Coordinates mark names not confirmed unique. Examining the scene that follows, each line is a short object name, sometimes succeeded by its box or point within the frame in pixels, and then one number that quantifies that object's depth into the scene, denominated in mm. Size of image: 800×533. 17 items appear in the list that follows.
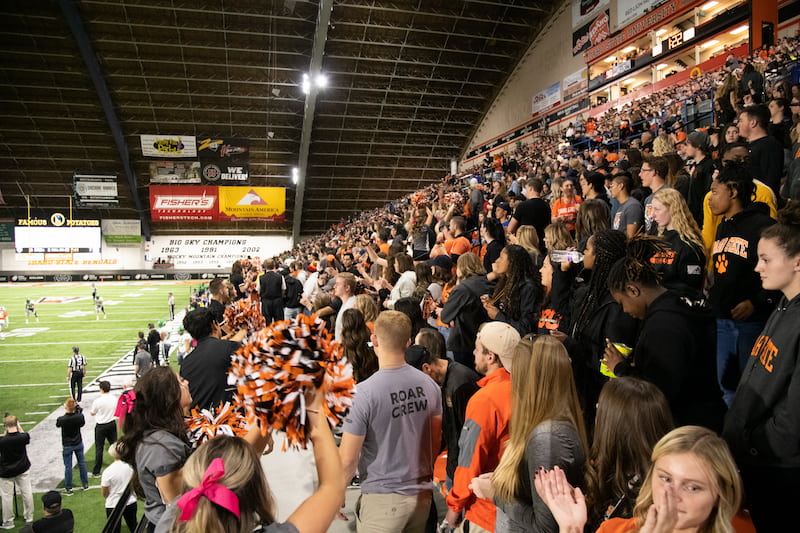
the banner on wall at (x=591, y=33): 23328
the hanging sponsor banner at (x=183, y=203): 30578
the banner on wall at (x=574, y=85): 24875
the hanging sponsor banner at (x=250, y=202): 31219
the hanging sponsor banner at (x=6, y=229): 34281
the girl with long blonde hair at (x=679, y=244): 3227
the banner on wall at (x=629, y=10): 21014
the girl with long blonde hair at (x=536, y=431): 1875
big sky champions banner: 36688
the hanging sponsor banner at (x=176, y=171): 29656
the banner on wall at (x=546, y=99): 26594
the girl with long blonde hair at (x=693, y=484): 1331
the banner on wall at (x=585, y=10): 23562
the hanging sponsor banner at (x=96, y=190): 29297
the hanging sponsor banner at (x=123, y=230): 34844
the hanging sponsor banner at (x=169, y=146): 27577
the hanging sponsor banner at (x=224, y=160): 28359
